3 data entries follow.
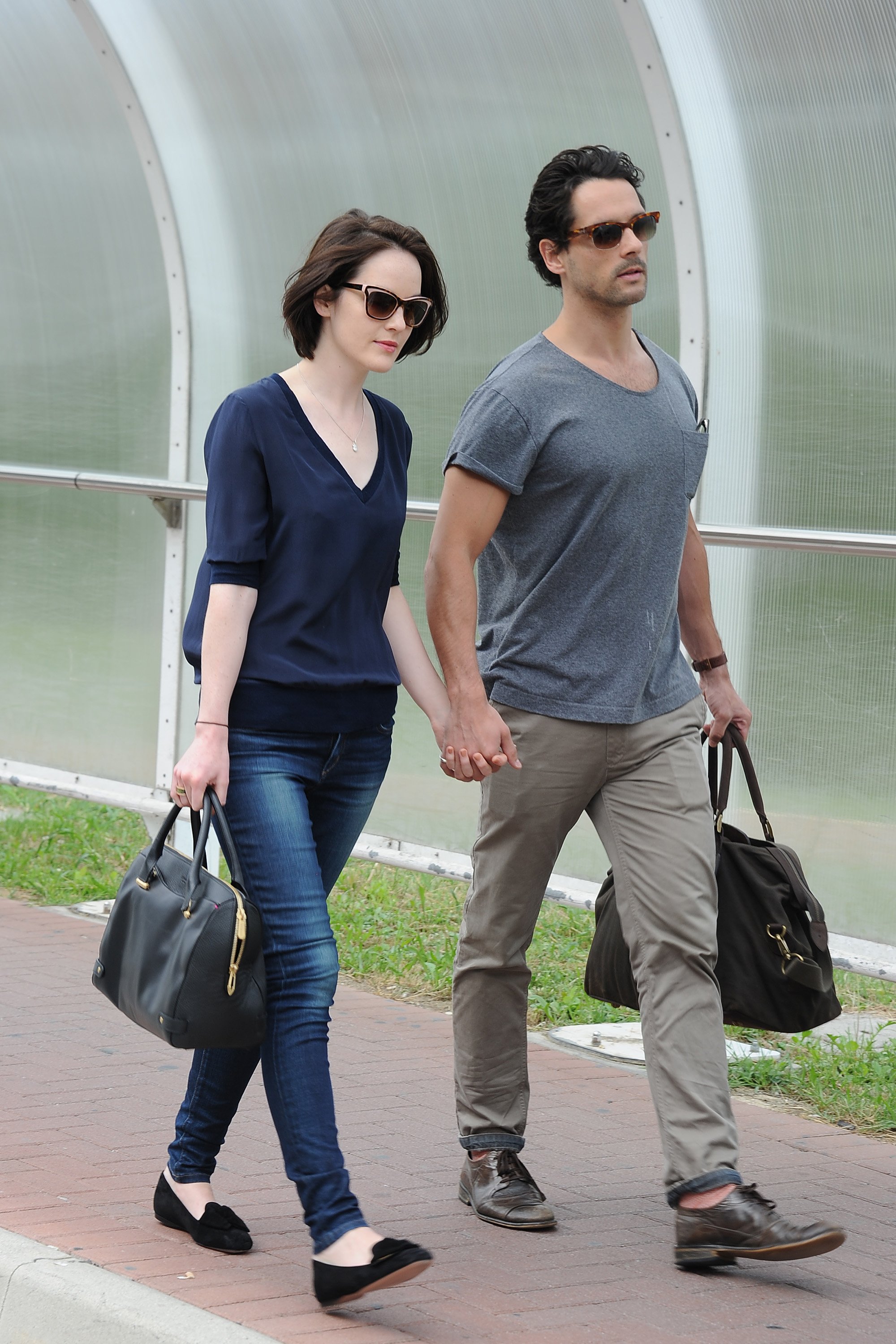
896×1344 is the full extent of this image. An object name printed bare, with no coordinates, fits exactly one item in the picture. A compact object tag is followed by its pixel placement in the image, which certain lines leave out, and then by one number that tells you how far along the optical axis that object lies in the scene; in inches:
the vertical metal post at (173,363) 553.3
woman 281.1
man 307.9
